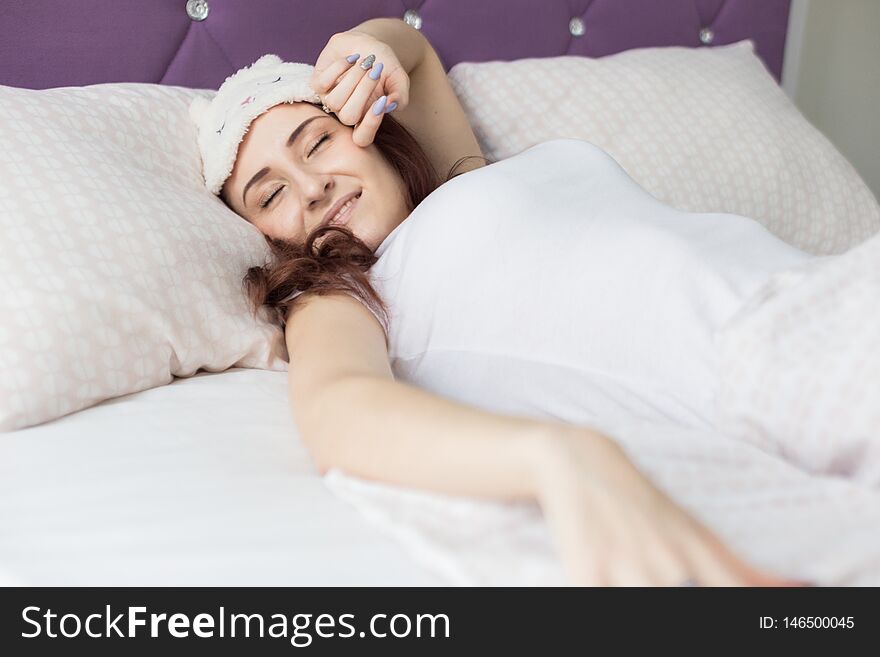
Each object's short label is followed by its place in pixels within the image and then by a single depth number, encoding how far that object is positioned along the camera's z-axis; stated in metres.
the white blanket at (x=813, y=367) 0.75
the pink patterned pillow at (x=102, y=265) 0.98
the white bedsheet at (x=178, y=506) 0.69
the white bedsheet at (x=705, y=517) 0.63
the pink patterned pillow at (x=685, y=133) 1.64
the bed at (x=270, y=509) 0.66
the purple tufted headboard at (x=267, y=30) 1.38
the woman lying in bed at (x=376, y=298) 0.62
